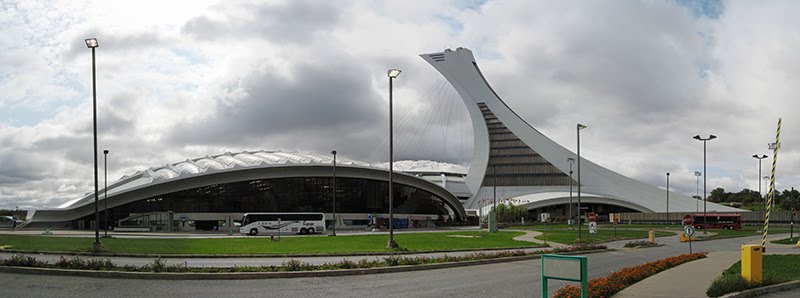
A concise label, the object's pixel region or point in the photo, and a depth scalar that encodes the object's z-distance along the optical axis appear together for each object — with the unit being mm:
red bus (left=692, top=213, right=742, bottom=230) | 71625
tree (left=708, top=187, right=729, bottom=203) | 176125
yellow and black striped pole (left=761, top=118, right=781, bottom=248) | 21995
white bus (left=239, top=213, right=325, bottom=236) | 57531
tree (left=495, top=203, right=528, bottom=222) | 96250
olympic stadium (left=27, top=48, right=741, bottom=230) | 69062
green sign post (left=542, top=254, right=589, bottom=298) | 11070
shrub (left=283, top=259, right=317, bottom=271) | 18594
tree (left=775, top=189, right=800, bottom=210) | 124300
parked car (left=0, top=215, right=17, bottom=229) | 73500
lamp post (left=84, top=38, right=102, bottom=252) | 26406
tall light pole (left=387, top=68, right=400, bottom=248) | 29155
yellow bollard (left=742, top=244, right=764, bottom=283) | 15430
